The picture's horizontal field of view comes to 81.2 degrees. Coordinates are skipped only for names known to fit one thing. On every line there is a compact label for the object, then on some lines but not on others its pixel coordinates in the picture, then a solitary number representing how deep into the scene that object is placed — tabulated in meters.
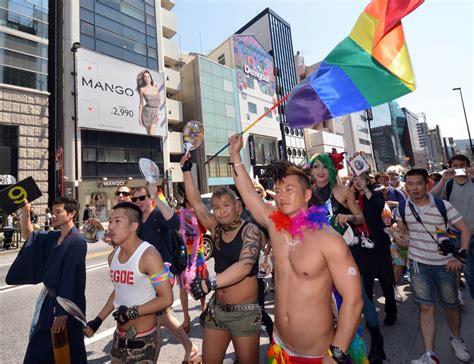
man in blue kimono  2.60
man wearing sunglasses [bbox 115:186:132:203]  4.52
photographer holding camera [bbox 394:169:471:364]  3.11
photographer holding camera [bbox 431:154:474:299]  4.15
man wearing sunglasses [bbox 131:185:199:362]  3.27
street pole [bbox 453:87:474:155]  30.10
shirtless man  1.68
